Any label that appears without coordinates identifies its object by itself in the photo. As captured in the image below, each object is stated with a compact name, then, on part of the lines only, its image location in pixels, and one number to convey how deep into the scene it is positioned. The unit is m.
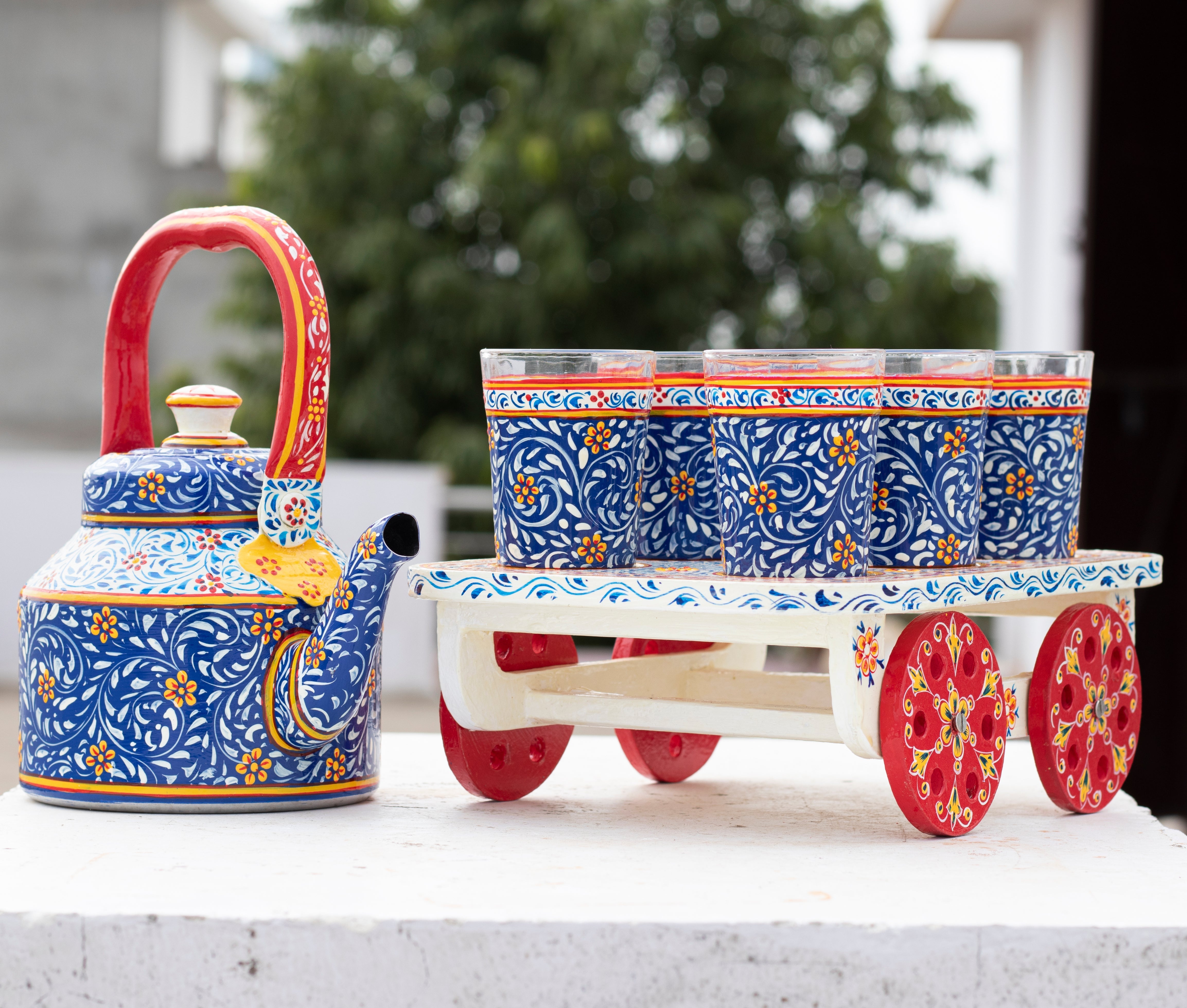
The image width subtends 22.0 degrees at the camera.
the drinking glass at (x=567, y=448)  1.13
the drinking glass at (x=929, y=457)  1.15
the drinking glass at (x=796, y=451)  1.10
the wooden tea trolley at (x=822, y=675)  1.10
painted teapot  1.14
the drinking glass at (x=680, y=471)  1.18
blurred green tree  8.95
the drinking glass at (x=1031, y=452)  1.20
